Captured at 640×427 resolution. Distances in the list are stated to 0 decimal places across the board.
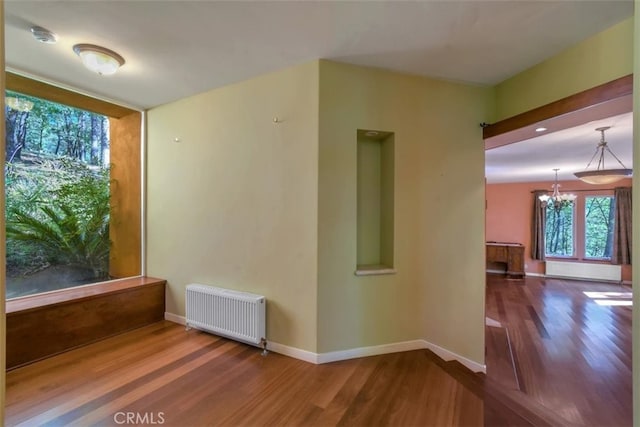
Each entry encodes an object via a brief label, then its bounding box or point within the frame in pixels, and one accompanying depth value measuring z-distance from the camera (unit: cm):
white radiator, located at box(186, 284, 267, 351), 257
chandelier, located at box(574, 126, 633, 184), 365
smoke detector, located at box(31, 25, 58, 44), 197
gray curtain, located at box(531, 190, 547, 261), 754
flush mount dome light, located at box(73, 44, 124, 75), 219
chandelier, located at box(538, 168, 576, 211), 645
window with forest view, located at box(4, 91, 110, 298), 269
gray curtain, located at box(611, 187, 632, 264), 658
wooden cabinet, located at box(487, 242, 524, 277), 767
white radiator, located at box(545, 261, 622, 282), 690
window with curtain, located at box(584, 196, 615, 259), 697
